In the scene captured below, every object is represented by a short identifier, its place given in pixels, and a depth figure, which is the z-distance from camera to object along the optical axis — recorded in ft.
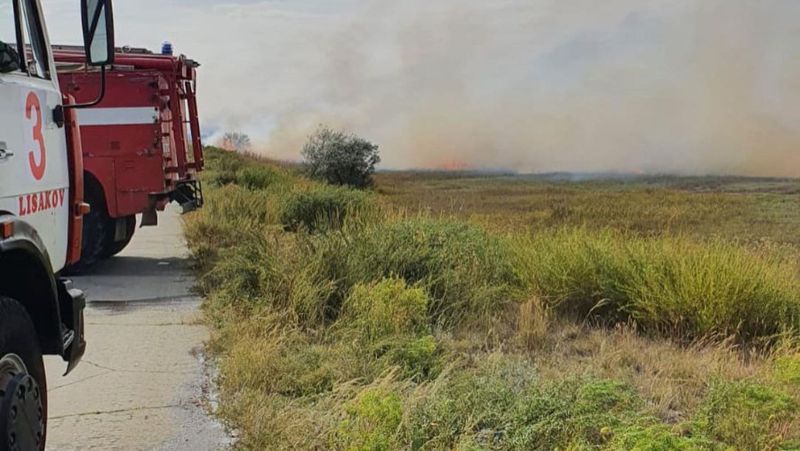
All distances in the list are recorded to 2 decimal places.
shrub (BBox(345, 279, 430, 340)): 18.52
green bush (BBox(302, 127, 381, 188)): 101.76
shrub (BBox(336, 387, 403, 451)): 11.84
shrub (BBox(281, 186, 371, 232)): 40.68
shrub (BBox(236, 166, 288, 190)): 67.36
